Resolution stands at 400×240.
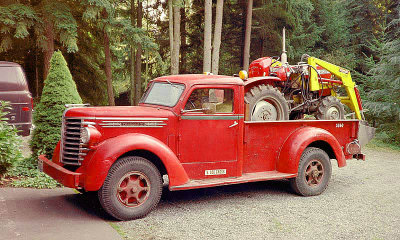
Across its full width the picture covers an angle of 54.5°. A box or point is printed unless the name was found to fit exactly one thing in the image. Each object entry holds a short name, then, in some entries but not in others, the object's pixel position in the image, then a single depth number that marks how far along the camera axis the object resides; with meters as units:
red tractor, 7.89
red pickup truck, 5.25
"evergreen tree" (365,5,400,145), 14.34
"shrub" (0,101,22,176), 6.11
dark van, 10.41
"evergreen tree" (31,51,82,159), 7.34
